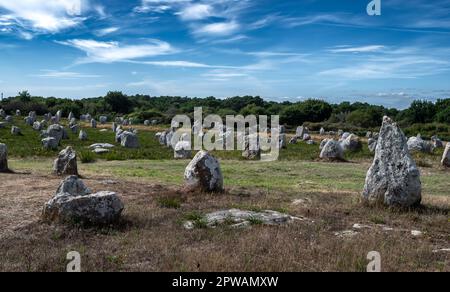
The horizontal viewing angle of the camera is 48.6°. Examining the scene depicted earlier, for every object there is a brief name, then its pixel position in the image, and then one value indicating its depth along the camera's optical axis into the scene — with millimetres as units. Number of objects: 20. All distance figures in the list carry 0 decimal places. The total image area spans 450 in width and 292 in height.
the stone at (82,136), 40400
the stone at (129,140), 36847
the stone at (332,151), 28578
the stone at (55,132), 36347
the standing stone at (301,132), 54225
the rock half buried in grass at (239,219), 10375
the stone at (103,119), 71750
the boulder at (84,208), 10070
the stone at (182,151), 30031
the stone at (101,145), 34528
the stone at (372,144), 36962
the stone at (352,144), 35375
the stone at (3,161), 19750
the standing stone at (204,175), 15125
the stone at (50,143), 31386
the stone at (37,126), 47694
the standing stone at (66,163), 18969
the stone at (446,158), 25891
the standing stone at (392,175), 12992
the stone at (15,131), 41631
